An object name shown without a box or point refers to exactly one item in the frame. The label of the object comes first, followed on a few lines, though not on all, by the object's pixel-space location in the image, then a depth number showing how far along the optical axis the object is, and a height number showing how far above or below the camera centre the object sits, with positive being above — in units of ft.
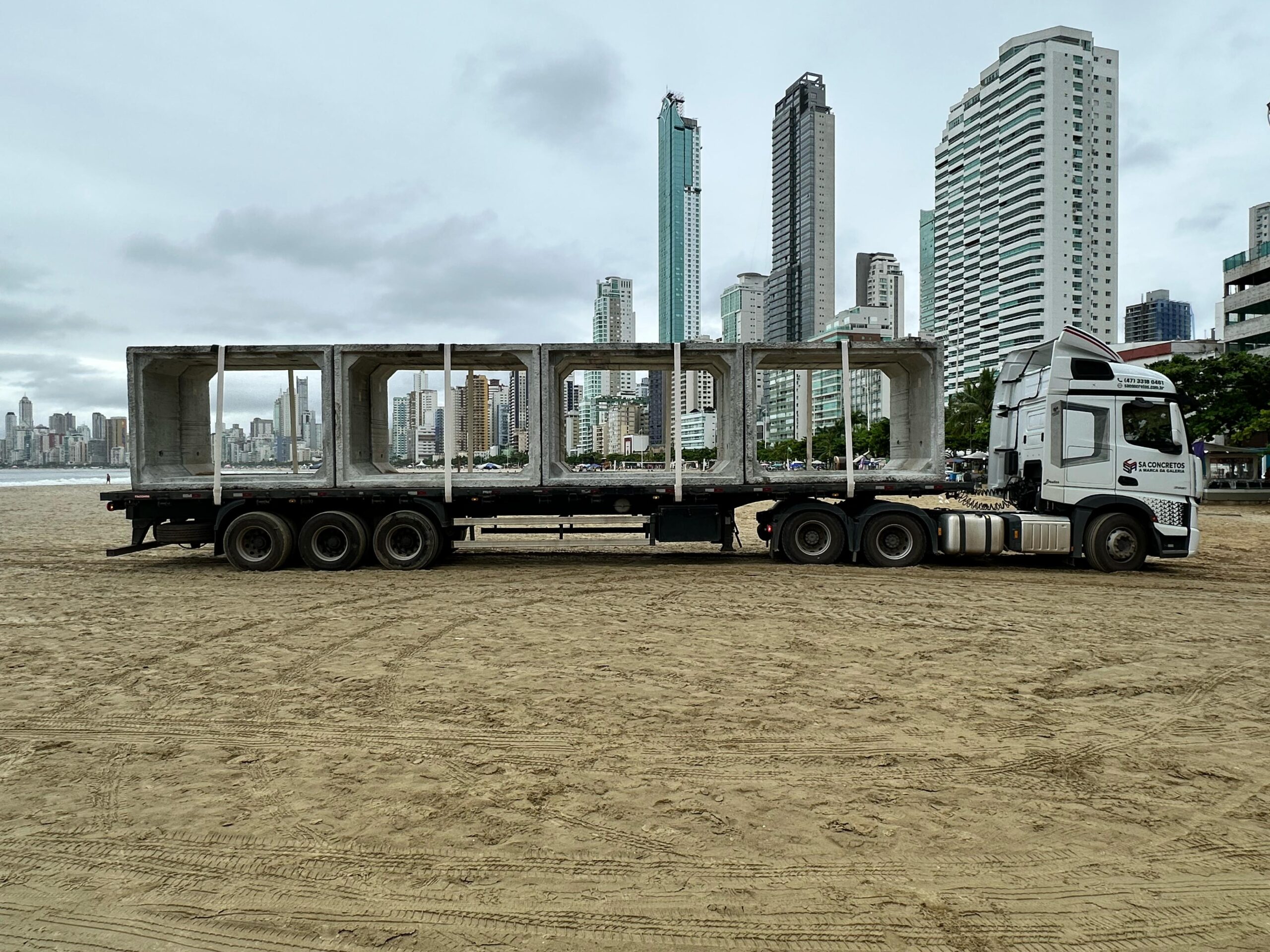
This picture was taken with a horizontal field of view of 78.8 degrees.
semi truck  40.93 -1.29
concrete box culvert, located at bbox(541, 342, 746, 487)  42.19 +3.73
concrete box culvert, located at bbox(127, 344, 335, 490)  42.14 +3.50
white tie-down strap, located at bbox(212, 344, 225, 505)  41.78 +2.25
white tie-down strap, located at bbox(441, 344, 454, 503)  42.81 +2.05
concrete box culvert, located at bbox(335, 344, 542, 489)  42.45 +3.87
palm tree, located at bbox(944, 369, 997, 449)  175.94 +10.41
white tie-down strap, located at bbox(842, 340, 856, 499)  40.19 +2.44
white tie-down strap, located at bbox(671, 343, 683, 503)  42.04 +0.74
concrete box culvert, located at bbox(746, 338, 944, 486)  42.32 +4.04
